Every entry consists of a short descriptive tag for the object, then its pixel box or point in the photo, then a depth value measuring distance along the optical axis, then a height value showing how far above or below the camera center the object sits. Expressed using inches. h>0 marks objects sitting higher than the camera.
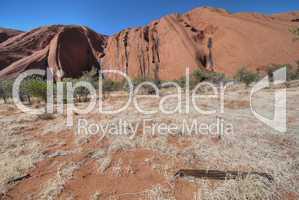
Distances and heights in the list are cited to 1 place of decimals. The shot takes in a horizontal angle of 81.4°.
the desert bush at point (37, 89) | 587.2 +32.8
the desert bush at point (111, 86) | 1048.2 +85.3
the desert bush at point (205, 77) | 1141.1 +141.3
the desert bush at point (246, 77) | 896.3 +114.0
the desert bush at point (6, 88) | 800.3 +46.0
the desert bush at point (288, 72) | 984.3 +160.0
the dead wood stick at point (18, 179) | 135.9 -65.0
